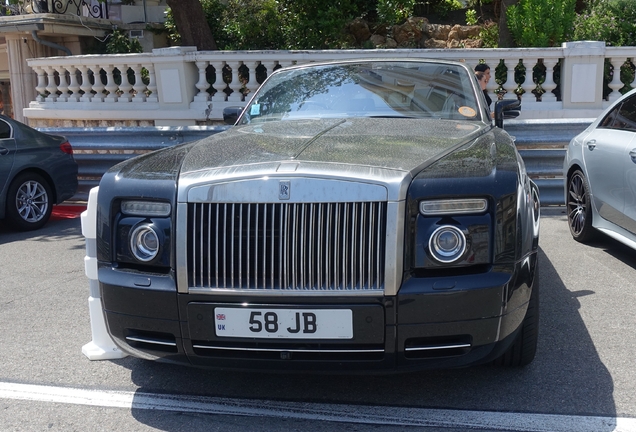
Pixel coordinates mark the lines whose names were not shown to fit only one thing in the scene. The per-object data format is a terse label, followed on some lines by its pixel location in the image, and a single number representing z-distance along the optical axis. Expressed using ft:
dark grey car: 27.86
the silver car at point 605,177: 19.03
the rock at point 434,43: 53.21
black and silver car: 10.48
